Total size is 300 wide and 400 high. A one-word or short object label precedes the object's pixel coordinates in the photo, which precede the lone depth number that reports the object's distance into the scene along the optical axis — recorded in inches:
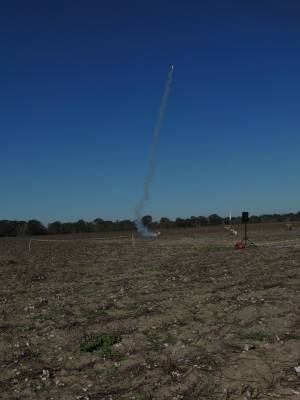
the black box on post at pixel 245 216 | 1441.9
